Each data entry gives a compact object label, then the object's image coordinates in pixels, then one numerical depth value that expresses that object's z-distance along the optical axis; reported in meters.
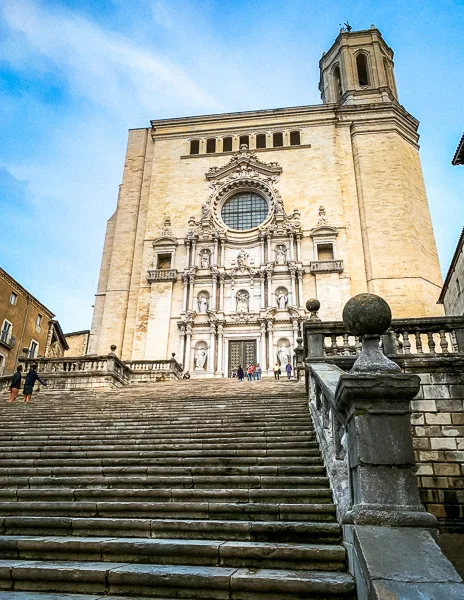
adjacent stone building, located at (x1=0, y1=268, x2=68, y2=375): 26.94
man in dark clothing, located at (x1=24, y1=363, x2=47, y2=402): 12.91
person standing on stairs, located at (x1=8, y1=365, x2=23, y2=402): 13.07
